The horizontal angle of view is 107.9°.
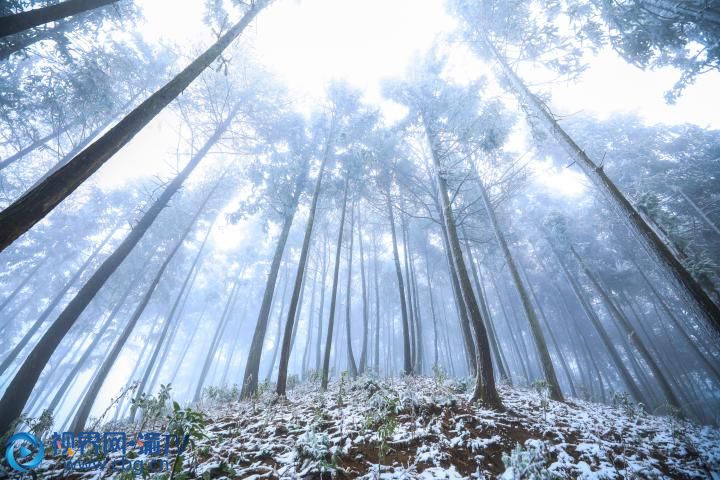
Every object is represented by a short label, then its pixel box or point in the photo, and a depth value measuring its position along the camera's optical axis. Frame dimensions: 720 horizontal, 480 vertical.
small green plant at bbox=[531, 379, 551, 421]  7.08
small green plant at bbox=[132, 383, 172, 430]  5.01
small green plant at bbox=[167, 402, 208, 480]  3.02
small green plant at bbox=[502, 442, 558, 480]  2.93
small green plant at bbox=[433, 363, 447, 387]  7.45
